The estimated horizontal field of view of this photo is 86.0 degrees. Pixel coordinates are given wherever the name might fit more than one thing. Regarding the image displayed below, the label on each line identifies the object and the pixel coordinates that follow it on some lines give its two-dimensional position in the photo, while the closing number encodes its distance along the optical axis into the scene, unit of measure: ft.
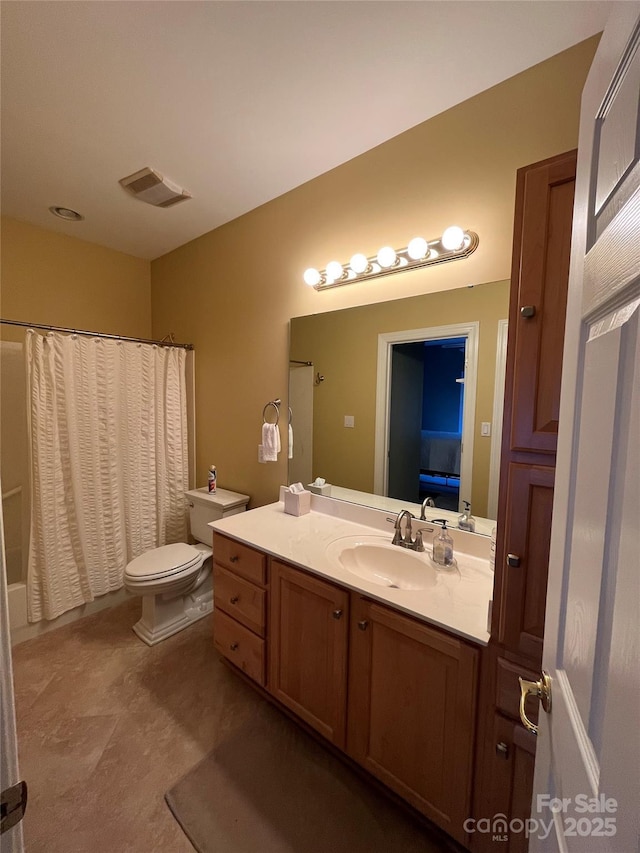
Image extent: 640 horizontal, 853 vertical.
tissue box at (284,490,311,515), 6.19
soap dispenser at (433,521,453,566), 4.44
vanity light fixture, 4.66
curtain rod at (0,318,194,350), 6.09
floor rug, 3.71
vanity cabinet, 3.31
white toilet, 6.42
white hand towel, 6.77
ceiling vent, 6.20
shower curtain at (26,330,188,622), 6.77
